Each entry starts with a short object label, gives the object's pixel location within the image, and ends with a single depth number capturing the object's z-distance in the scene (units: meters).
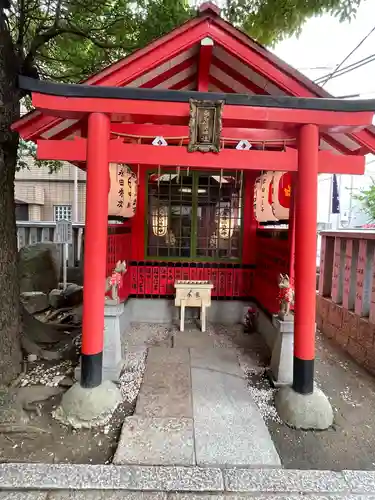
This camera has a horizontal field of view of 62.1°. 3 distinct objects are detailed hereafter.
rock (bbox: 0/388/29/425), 3.91
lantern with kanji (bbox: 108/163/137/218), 4.96
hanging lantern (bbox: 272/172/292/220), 5.00
